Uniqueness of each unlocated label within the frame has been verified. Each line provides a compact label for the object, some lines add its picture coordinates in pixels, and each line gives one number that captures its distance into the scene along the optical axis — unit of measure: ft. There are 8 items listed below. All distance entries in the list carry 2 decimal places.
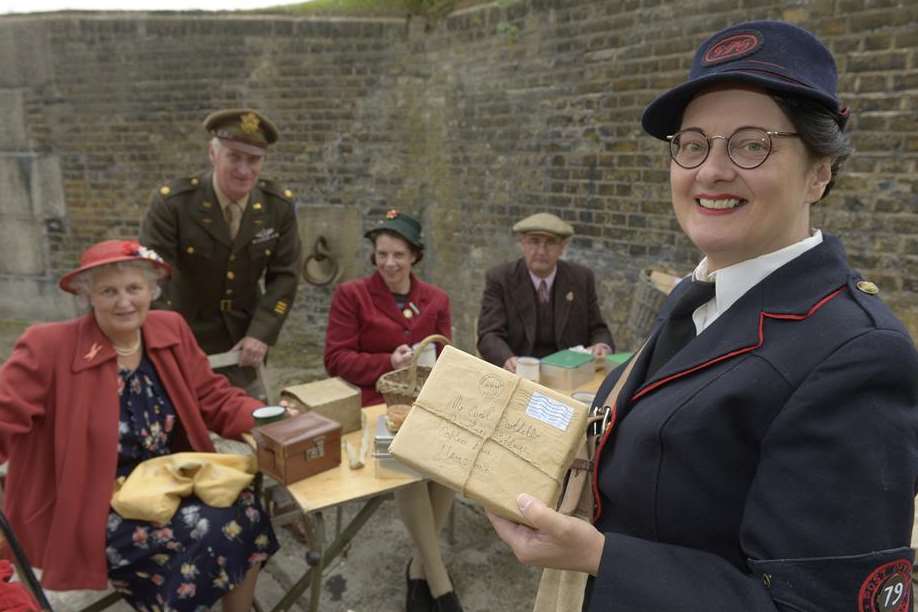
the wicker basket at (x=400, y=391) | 7.80
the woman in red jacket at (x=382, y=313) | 11.34
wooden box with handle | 7.41
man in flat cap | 12.93
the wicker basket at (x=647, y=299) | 13.44
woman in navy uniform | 2.92
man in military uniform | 12.14
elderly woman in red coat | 7.50
